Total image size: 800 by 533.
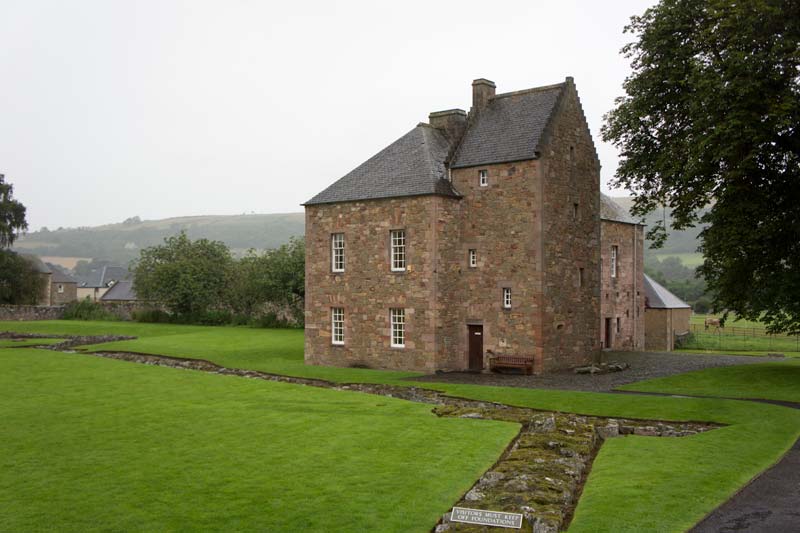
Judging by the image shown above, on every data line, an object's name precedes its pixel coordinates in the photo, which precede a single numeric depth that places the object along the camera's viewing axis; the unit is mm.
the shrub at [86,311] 76562
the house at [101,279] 135375
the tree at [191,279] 73250
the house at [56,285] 111350
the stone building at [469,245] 35156
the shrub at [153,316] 73875
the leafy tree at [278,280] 66812
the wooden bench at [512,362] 34500
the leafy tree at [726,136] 25859
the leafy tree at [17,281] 80375
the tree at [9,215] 79062
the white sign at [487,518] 11883
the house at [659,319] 53688
